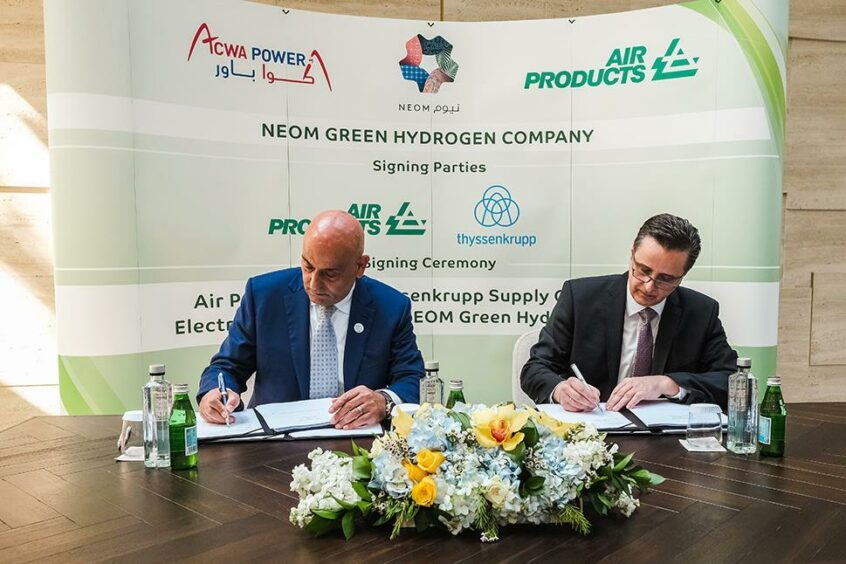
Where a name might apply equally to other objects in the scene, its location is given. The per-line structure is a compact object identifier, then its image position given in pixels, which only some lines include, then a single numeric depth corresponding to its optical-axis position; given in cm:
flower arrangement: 124
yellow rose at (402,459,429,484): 124
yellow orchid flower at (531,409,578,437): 136
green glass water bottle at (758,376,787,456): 176
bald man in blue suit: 251
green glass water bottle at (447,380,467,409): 167
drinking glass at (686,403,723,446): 186
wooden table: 121
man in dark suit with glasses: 269
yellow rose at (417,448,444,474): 124
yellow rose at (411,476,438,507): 123
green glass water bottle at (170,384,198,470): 166
